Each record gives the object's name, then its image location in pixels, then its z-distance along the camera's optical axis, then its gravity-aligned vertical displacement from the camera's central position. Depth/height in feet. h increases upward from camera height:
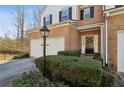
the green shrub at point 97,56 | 18.46 -2.17
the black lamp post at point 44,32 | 11.38 +1.82
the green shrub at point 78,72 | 8.50 -2.66
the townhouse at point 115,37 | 14.88 +1.56
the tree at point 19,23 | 41.29 +10.90
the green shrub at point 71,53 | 19.80 -1.54
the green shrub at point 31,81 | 8.88 -3.68
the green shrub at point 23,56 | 28.94 -3.28
